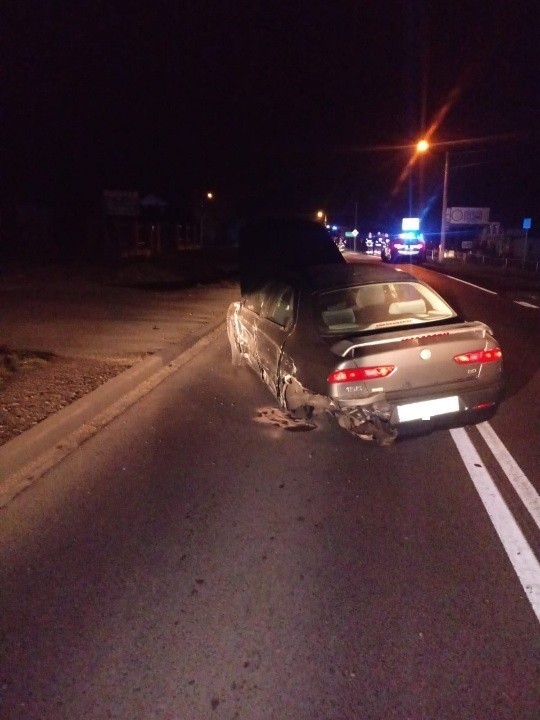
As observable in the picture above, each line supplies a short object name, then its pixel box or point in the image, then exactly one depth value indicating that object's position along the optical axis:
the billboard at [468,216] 56.27
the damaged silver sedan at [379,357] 5.59
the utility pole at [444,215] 46.66
